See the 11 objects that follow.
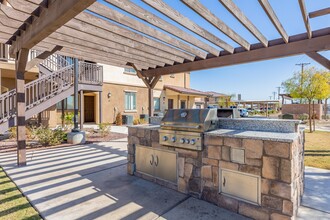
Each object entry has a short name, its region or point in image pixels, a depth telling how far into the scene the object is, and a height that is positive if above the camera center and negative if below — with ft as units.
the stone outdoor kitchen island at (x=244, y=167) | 8.34 -3.05
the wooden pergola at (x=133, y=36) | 10.17 +5.07
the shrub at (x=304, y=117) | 61.66 -3.02
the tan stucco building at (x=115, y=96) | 39.60 +3.47
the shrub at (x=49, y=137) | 25.38 -3.77
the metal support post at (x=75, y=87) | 26.43 +2.82
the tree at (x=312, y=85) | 39.86 +4.70
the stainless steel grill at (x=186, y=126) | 10.80 -1.08
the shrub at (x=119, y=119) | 49.70 -2.81
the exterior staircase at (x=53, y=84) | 24.49 +3.91
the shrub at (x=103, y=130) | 32.42 -3.66
